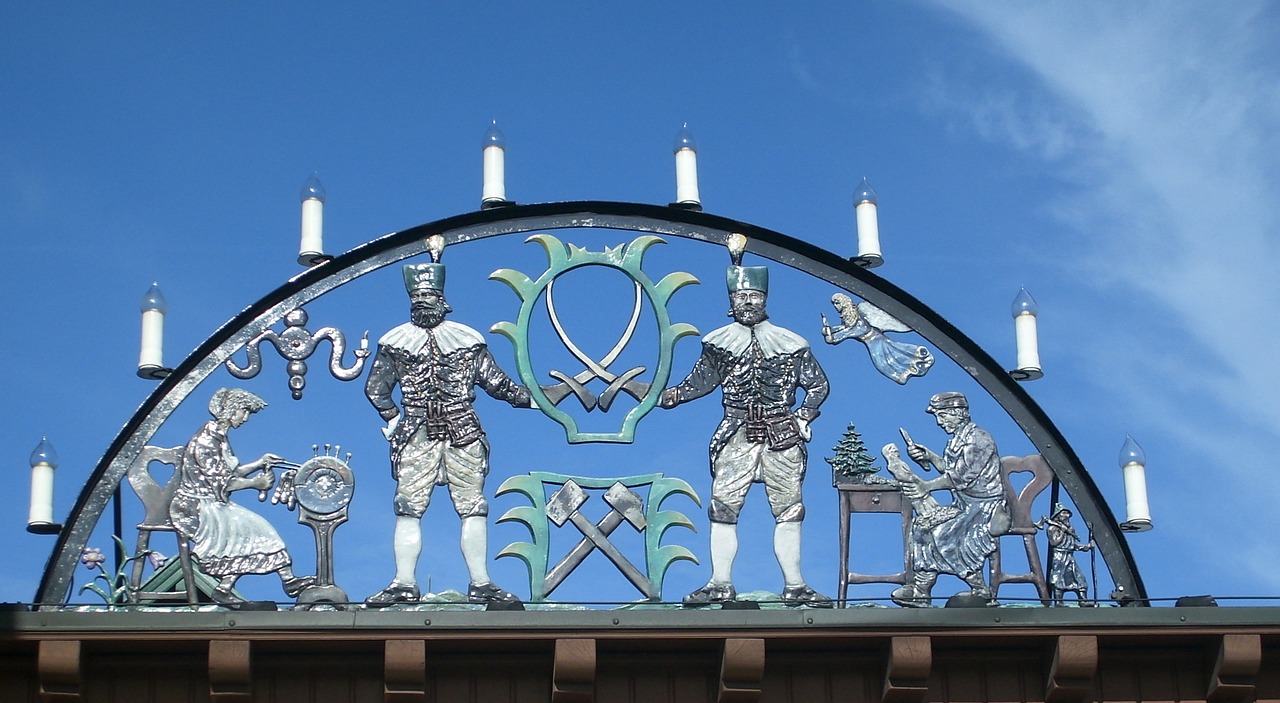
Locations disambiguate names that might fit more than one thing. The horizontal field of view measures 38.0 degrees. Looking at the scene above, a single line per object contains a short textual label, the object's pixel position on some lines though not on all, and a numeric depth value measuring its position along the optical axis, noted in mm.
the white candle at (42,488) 11688
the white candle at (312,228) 12227
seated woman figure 11242
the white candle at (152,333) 12047
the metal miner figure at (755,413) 11500
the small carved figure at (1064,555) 11406
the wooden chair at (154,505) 11133
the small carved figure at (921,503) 11594
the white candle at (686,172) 12461
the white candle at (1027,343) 12484
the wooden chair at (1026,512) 11484
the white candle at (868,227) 12570
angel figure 12258
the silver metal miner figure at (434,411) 11391
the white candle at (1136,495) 12086
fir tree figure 11648
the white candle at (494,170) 12320
